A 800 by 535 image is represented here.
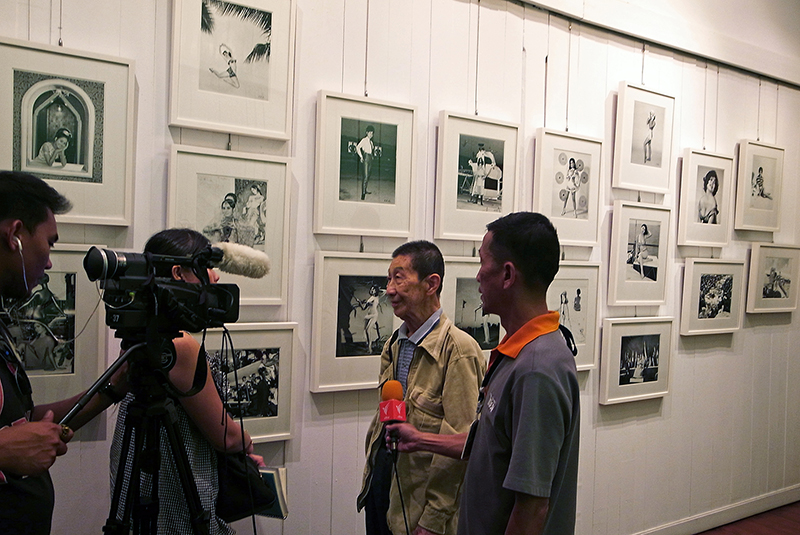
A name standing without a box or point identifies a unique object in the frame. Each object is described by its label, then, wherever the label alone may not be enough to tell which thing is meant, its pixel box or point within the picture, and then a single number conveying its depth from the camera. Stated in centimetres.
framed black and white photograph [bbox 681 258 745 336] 432
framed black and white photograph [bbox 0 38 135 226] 222
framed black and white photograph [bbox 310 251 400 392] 291
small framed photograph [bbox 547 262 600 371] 373
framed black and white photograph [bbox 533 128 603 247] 363
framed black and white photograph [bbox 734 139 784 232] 461
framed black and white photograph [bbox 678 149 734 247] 427
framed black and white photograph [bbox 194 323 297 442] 271
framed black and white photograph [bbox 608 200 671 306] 396
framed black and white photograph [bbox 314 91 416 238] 290
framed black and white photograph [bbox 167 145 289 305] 255
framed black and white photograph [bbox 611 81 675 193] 392
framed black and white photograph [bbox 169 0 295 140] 253
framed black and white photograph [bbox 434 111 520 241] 325
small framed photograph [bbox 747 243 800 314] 471
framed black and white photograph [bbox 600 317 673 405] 395
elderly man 227
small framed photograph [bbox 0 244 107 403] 227
